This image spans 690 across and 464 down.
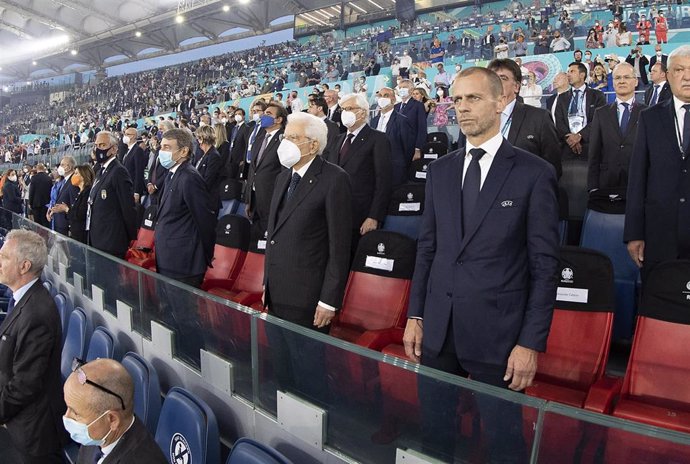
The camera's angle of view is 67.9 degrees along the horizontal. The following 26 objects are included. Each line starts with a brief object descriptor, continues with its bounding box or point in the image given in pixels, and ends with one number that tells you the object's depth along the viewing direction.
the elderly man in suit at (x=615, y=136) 3.12
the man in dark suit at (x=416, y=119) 4.57
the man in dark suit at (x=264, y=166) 3.62
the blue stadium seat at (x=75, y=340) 2.92
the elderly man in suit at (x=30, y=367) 2.19
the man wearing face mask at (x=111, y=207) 3.72
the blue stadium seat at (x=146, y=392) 2.14
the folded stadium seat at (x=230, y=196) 5.61
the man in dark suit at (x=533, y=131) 2.62
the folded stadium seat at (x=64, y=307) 3.40
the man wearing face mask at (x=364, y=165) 3.23
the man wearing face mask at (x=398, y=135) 4.33
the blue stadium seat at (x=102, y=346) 2.60
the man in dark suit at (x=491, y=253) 1.47
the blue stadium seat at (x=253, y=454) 1.43
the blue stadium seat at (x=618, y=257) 2.53
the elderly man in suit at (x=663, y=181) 1.99
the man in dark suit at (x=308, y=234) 2.17
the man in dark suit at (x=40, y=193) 7.73
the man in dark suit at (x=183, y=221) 2.92
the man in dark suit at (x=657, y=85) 3.98
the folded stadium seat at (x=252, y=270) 3.82
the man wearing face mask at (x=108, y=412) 1.53
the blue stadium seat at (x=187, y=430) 1.72
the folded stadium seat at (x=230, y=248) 4.04
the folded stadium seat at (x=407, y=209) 3.77
